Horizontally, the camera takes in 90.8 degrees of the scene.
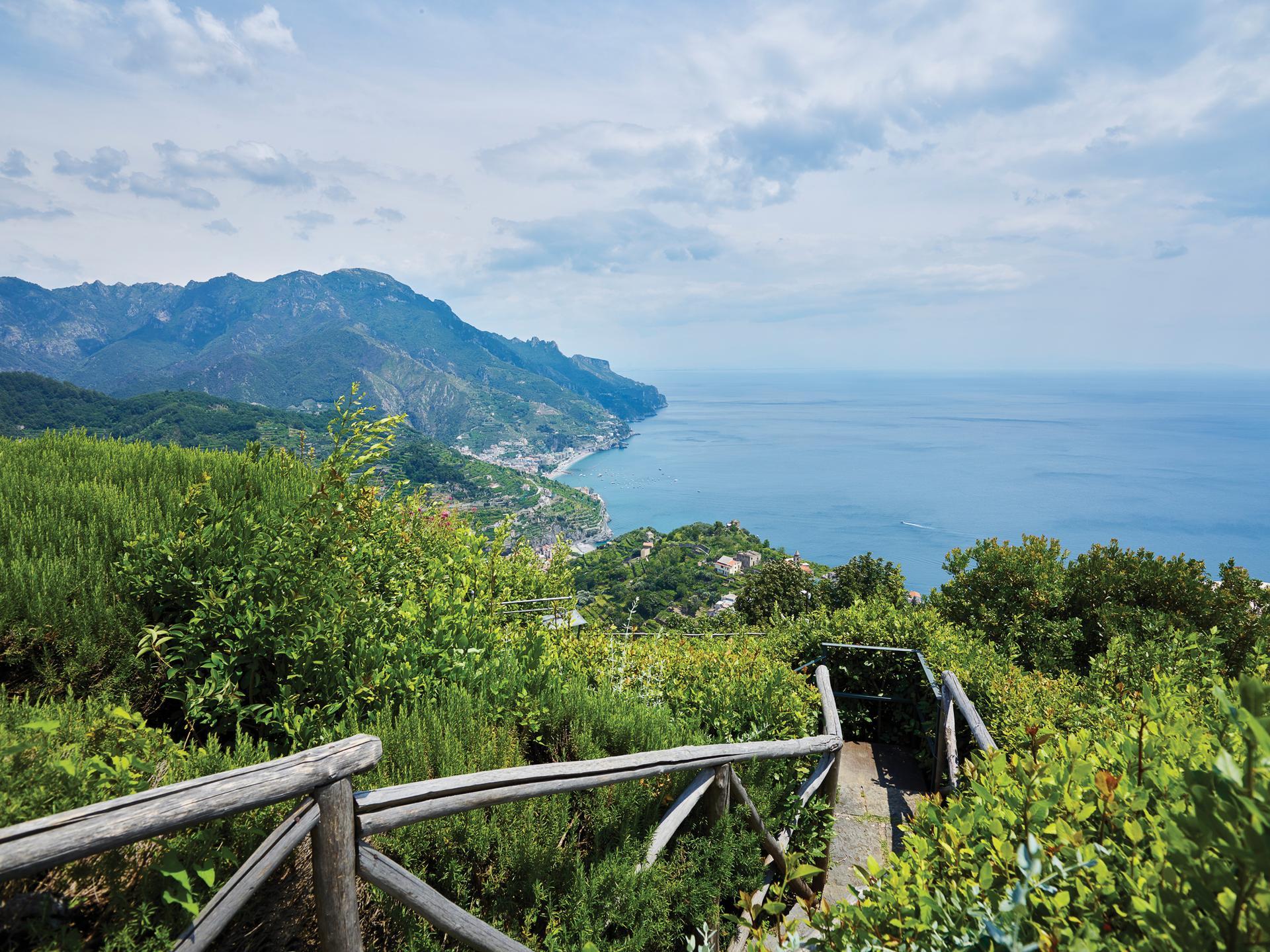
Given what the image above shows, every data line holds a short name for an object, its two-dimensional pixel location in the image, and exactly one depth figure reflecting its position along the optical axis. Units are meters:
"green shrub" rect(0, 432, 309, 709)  2.68
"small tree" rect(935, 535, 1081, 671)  7.90
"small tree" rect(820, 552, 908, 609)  15.66
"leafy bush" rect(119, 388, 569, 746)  2.77
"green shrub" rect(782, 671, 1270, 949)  0.92
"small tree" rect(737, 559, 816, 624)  16.86
